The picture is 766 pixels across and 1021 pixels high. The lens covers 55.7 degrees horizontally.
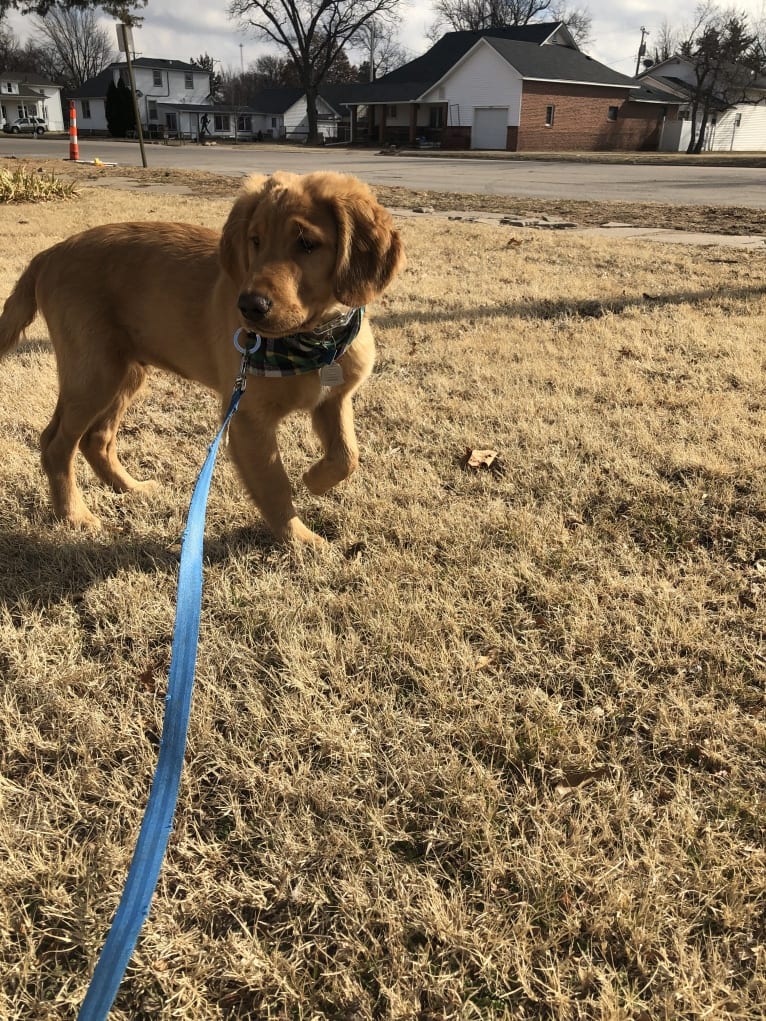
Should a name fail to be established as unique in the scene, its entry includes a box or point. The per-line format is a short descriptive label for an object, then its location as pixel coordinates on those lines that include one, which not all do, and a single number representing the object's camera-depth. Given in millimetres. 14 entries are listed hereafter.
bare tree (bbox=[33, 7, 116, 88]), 89438
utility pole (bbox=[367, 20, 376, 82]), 60188
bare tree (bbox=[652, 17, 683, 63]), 68950
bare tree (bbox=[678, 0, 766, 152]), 48438
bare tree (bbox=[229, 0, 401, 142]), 56250
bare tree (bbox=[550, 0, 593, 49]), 64100
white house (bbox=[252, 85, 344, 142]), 69375
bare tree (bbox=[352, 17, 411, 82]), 62531
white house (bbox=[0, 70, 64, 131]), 71938
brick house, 46219
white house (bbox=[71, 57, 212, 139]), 70500
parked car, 59281
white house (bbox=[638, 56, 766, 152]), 52594
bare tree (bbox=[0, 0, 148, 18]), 22062
